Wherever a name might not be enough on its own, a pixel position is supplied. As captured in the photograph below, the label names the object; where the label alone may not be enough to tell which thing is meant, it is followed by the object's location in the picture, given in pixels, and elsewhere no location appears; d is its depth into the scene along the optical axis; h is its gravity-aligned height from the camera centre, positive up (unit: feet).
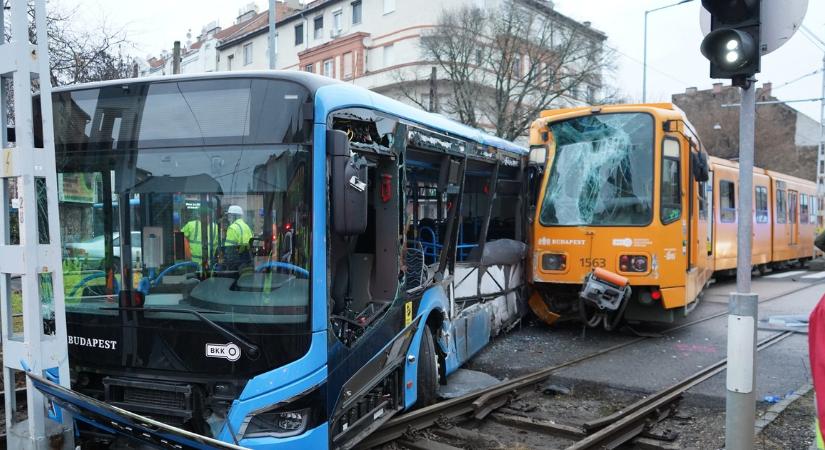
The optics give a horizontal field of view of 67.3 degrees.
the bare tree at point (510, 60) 91.61 +22.13
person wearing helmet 12.35 -0.46
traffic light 13.79 +3.62
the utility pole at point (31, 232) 9.50 -0.28
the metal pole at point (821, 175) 77.71 +3.11
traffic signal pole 13.84 -3.21
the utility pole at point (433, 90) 69.98 +13.93
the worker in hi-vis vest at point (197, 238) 12.57 -0.54
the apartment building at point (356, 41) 105.40 +35.51
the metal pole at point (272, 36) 44.10 +12.32
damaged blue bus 12.12 -0.91
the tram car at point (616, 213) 27.71 -0.47
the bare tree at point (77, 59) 32.68 +8.74
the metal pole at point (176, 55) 55.83 +14.17
